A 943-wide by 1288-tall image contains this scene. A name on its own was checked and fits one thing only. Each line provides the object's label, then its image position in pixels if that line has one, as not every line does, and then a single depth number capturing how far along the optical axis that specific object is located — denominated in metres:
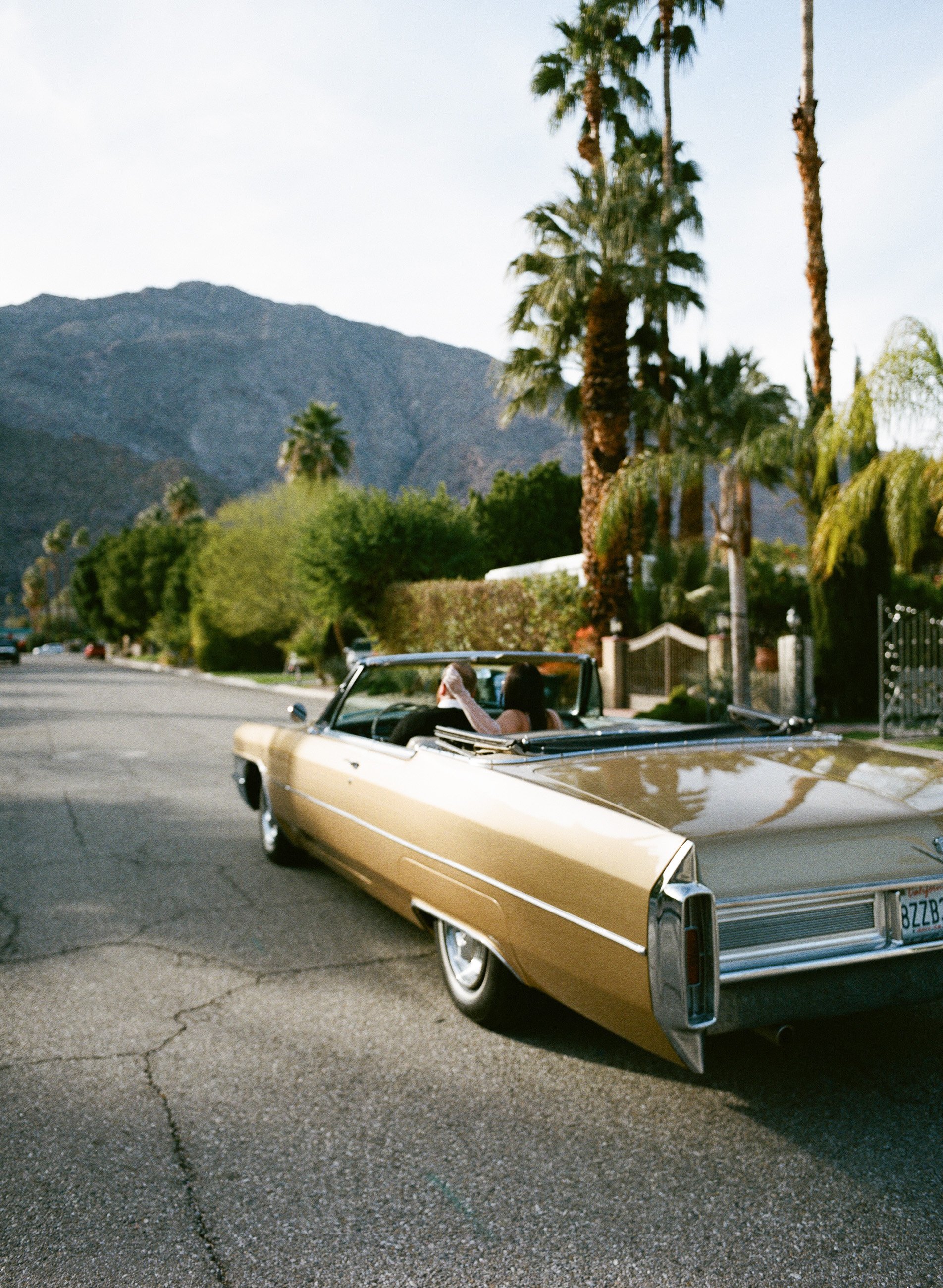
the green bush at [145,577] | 54.31
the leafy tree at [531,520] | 56.50
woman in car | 4.71
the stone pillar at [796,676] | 16.25
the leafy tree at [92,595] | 83.75
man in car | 4.68
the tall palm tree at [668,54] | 24.30
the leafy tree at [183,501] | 79.00
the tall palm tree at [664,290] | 20.30
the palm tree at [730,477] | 15.12
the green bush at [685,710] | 15.59
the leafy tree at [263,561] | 36.59
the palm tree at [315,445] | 44.44
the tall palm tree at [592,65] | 24.05
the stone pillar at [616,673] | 19.52
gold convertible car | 2.69
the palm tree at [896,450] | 11.64
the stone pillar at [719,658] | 17.11
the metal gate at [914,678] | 13.23
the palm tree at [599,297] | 19.75
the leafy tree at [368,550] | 26.98
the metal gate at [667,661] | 18.06
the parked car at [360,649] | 28.50
